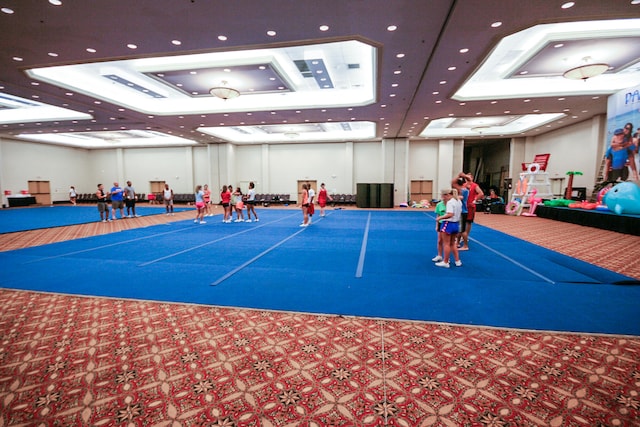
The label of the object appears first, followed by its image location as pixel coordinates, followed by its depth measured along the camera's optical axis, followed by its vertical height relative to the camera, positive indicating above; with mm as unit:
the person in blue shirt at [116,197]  13047 -322
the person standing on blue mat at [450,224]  5086 -642
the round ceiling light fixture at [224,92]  10797 +3751
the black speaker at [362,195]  21141 -449
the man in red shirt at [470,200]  6575 -268
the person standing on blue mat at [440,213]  5742 -502
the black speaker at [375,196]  21141 -526
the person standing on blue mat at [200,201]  11700 -466
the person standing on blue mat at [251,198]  11730 -357
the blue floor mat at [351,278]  3535 -1486
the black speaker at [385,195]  21072 -454
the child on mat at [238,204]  11992 -609
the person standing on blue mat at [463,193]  5850 -108
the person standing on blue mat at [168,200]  14738 -549
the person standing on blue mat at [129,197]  13617 -336
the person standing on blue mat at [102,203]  12231 -565
